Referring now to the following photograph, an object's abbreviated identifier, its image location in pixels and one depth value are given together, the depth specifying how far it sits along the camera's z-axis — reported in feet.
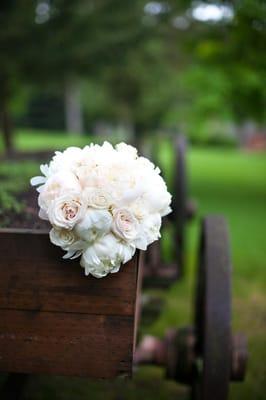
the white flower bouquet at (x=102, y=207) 5.30
